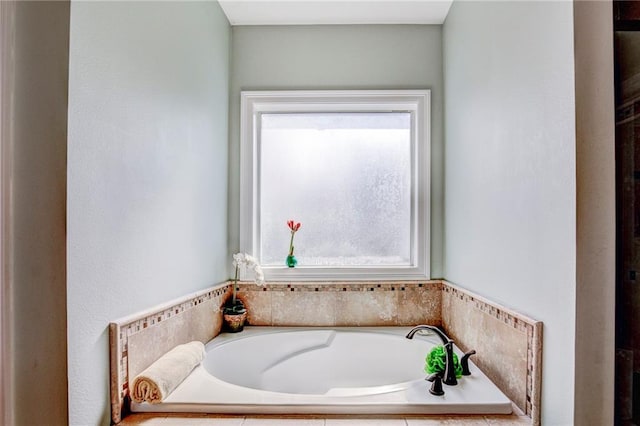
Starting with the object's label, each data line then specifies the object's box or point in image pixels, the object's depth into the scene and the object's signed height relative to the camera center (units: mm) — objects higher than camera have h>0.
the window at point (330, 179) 2516 +239
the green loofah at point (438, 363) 1645 -597
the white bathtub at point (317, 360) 2070 -764
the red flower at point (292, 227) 2467 -65
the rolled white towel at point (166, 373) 1364 -569
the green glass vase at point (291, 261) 2463 -272
